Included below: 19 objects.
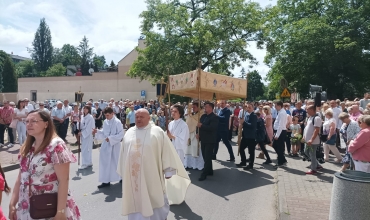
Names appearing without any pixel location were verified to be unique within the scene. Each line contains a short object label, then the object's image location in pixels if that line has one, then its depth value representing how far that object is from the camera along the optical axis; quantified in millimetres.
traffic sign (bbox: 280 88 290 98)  17484
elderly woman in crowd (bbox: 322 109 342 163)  10164
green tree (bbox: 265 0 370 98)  30281
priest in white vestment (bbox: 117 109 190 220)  4746
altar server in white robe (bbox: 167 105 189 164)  8266
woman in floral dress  3170
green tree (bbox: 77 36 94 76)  103812
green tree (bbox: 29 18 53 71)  97188
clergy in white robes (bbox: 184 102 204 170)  9836
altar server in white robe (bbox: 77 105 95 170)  9777
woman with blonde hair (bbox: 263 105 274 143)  11578
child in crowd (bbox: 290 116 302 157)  11317
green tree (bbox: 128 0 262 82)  28000
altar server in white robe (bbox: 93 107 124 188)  7777
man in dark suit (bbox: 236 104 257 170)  9612
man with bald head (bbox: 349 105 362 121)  10180
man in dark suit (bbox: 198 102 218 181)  8367
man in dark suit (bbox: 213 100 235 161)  11133
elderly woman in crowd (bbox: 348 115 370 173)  6121
